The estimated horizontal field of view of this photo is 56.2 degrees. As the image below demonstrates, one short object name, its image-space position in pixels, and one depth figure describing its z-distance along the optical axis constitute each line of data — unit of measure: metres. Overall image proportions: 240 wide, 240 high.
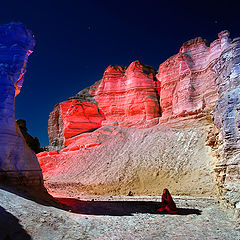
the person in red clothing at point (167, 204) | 8.97
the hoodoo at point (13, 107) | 7.55
